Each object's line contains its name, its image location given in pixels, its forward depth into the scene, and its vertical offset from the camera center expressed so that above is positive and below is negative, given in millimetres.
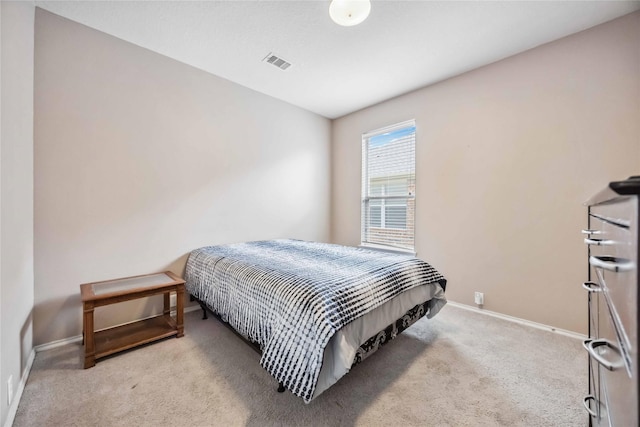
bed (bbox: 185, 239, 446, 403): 1298 -595
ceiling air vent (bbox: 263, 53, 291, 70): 2555 +1571
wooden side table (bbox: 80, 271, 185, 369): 1734 -836
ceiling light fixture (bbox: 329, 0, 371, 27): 1696 +1396
